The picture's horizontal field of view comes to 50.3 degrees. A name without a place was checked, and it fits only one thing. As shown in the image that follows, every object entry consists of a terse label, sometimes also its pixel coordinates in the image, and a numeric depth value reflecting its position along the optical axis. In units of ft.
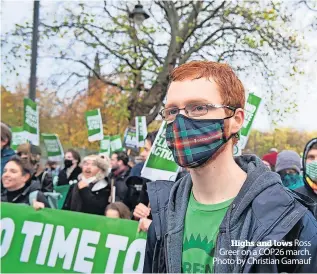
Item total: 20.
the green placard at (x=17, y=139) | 23.25
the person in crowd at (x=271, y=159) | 16.64
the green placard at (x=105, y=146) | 27.09
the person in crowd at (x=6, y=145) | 12.09
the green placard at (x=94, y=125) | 24.31
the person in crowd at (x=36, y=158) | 14.80
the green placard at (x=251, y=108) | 12.68
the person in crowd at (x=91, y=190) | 12.47
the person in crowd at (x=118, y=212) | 9.94
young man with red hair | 3.62
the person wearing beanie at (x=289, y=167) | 11.60
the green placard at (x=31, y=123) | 16.24
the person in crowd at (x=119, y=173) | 14.06
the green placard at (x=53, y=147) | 21.15
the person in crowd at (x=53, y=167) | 22.87
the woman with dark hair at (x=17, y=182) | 10.36
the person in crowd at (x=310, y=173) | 7.67
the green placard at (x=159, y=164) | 10.94
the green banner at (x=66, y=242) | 8.70
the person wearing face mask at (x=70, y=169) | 18.32
